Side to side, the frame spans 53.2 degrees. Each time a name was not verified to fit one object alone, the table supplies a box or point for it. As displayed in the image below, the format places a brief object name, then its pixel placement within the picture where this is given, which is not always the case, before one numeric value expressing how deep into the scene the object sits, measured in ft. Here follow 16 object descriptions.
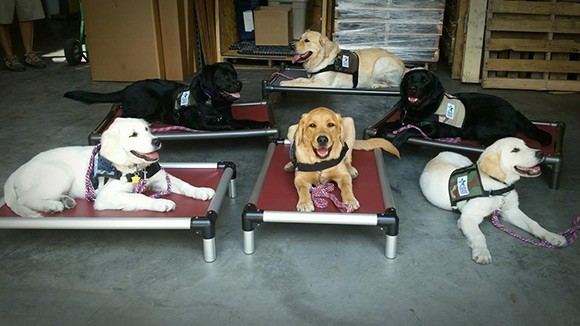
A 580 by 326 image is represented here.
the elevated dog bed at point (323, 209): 8.65
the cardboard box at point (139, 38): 18.85
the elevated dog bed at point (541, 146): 11.28
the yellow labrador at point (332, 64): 16.01
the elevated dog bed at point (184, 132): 12.52
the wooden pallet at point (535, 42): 18.45
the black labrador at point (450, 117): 12.26
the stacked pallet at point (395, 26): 20.12
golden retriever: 9.46
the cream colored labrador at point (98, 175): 8.70
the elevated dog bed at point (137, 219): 8.52
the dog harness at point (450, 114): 12.39
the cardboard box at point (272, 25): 21.22
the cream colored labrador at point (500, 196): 9.13
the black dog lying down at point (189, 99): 12.83
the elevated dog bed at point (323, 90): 15.12
